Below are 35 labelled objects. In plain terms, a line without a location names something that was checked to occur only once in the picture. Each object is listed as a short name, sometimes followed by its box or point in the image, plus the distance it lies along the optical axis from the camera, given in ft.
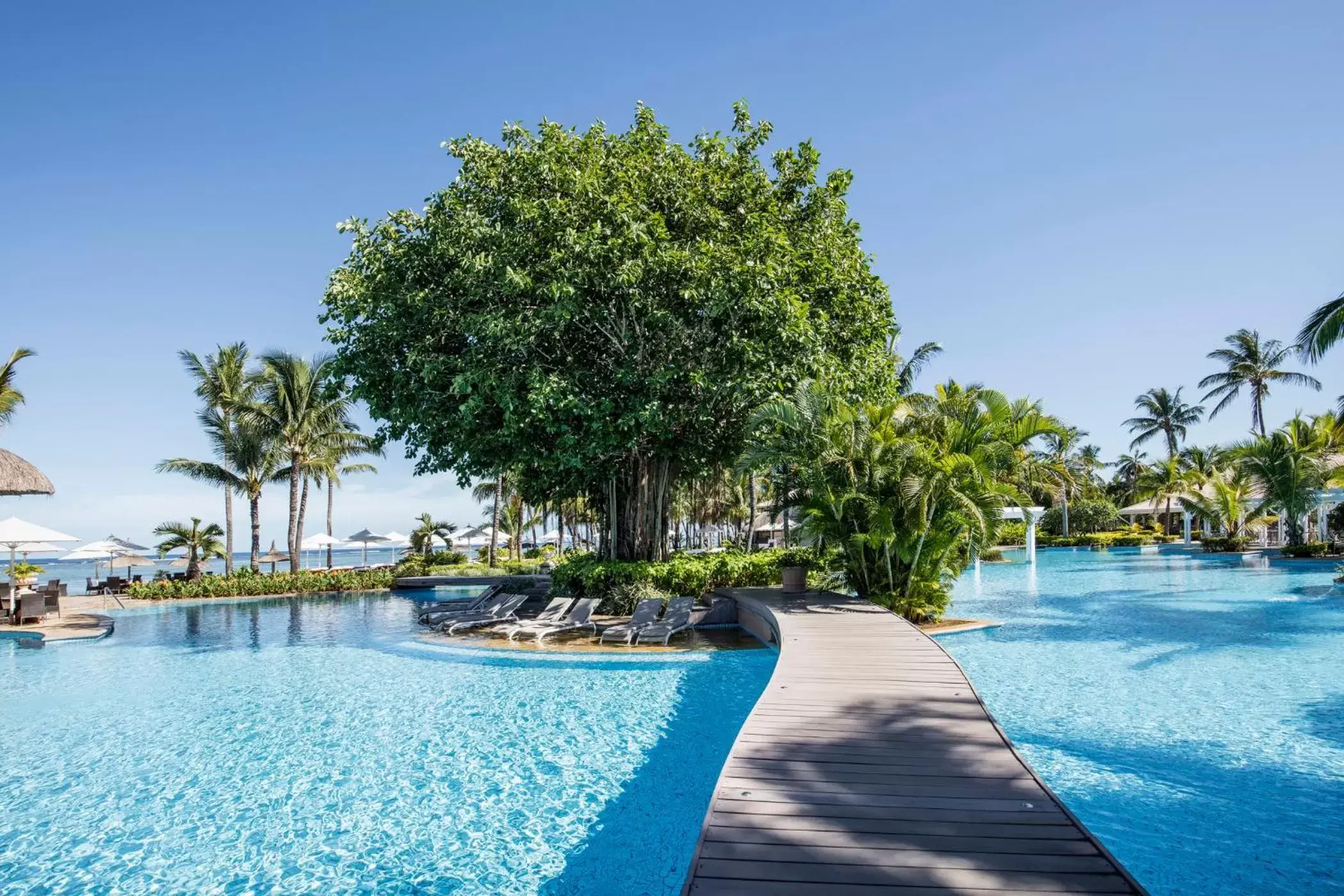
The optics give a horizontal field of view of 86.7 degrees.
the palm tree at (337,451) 100.72
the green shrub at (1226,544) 113.50
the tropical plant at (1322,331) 52.47
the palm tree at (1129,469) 203.31
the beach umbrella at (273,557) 102.68
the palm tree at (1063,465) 162.88
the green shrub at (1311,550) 94.27
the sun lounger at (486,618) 49.57
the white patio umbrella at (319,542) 108.78
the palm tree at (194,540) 99.86
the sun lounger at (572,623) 45.75
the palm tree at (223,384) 89.86
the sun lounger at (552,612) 47.60
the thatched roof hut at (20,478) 56.03
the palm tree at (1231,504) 118.93
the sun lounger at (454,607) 53.42
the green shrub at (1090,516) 167.43
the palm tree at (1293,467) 92.58
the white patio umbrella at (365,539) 122.31
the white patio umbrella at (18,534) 62.08
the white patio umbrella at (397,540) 127.44
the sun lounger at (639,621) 43.96
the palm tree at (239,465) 90.38
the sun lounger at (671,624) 43.14
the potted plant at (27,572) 81.30
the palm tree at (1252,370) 137.90
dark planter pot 51.55
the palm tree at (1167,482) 151.59
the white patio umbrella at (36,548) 66.18
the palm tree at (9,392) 63.16
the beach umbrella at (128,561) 98.53
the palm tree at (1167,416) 181.47
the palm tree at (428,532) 129.14
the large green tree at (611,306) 46.91
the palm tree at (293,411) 90.68
